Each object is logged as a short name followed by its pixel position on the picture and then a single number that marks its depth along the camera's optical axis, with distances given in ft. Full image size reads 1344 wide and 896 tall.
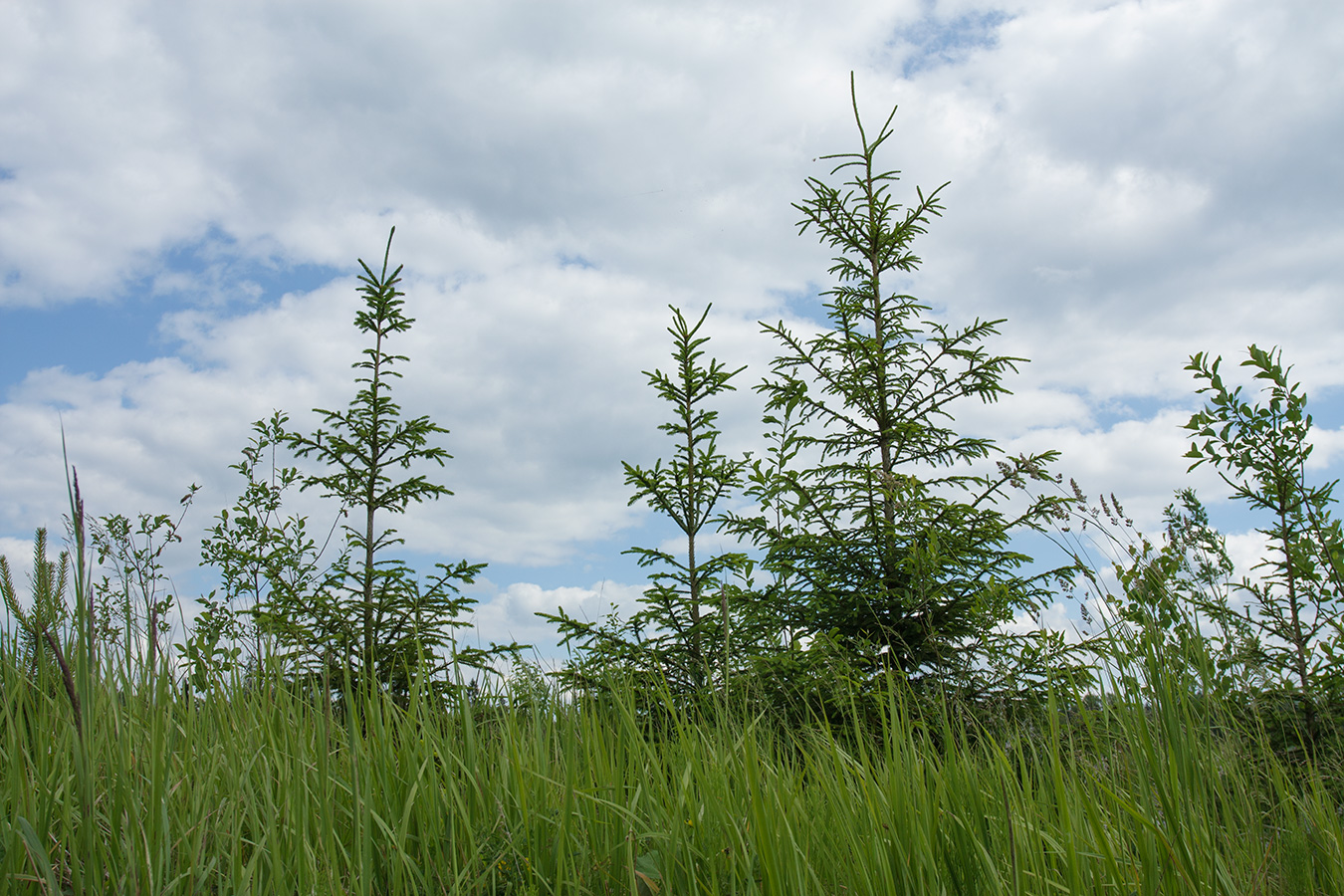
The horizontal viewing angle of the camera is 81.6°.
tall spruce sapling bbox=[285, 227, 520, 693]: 25.93
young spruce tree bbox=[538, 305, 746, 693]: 21.72
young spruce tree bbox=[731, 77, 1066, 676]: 21.68
